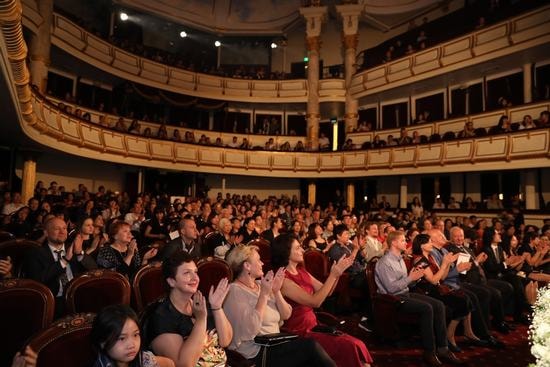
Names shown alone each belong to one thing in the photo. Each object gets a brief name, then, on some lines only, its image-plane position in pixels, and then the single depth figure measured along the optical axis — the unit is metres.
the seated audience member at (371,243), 5.56
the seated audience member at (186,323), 1.82
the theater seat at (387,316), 3.84
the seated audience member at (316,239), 5.90
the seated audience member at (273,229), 6.31
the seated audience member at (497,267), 5.20
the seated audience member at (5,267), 2.76
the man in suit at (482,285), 4.57
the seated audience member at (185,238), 3.97
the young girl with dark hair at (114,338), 1.53
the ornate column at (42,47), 10.28
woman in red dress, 2.60
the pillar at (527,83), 11.55
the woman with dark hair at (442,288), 3.99
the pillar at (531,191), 10.97
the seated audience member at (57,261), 2.99
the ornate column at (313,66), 16.78
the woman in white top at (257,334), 2.34
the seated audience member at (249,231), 6.28
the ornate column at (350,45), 16.14
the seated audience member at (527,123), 9.92
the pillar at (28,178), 9.85
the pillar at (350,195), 15.80
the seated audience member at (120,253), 3.51
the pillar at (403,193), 14.45
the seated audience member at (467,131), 11.39
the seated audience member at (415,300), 3.62
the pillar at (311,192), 16.59
